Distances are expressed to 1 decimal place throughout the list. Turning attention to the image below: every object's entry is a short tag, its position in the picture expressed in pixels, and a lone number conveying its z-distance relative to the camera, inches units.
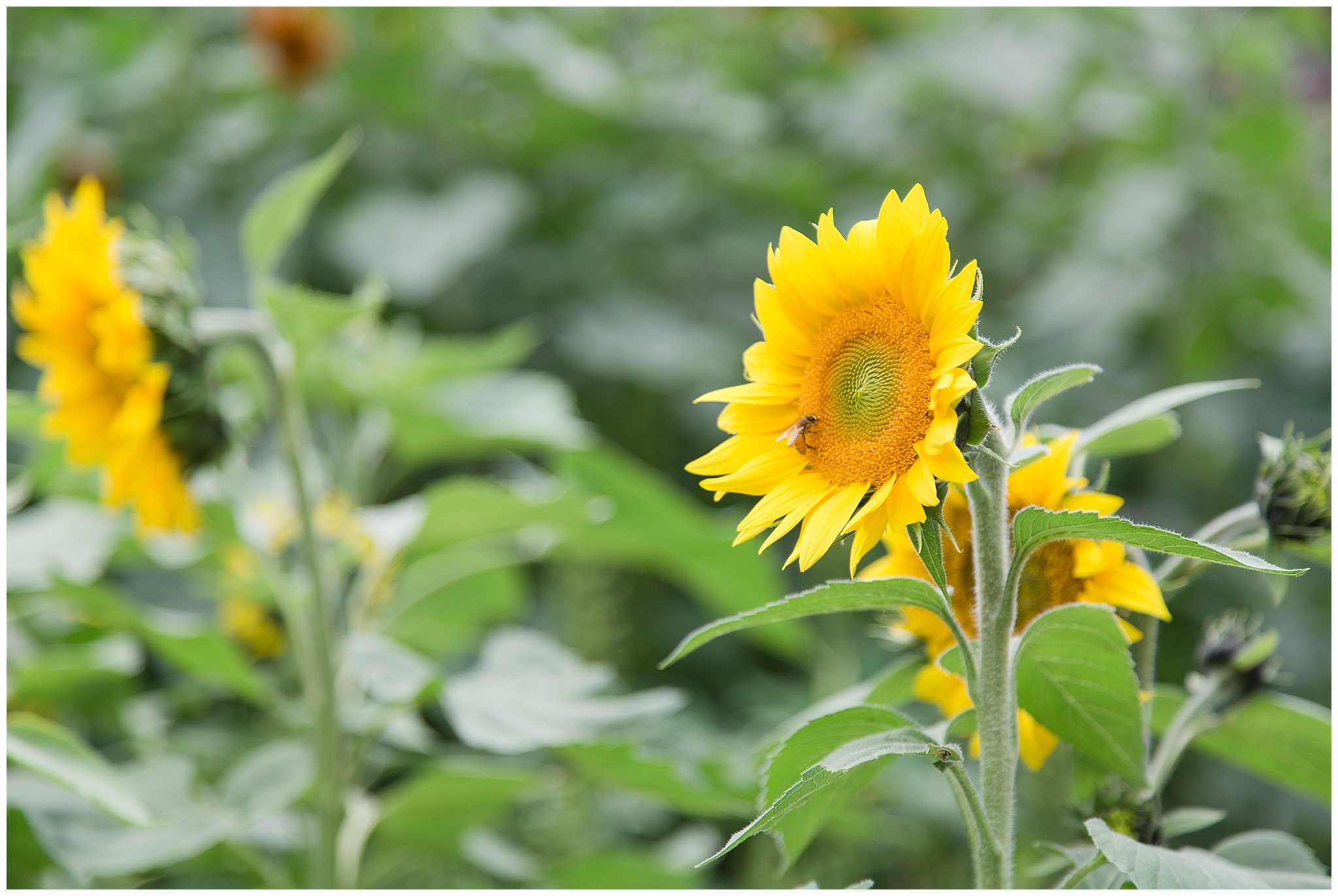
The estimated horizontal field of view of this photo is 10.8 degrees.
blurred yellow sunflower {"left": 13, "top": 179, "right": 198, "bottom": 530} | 113.2
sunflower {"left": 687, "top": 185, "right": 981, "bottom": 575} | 100.5
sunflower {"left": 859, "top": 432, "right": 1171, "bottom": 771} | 103.2
